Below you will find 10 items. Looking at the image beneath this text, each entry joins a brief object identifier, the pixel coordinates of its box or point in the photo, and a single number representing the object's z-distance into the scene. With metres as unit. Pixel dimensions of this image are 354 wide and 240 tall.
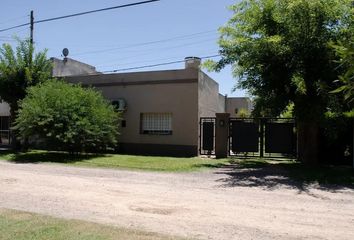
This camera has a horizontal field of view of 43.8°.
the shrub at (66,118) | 21.25
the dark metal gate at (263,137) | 21.70
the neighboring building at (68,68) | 31.66
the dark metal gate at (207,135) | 23.64
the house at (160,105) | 23.73
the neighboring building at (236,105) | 43.22
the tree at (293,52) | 16.45
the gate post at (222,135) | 22.64
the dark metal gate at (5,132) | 31.75
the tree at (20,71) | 25.14
